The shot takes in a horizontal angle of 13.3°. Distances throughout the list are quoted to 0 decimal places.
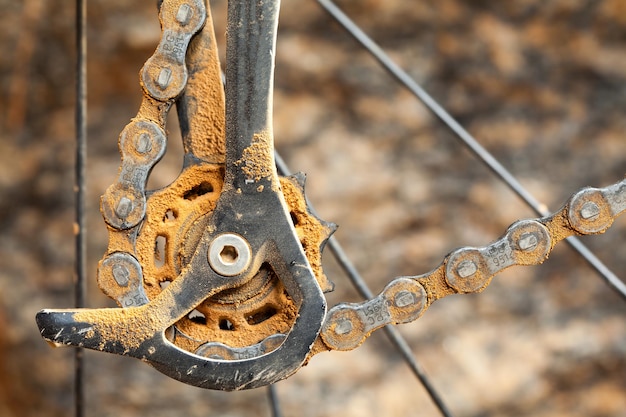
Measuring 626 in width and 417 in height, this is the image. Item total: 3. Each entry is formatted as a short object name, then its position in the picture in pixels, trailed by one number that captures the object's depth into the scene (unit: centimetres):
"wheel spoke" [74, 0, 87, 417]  54
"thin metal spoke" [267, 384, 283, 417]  57
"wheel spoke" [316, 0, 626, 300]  55
